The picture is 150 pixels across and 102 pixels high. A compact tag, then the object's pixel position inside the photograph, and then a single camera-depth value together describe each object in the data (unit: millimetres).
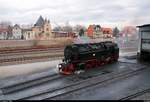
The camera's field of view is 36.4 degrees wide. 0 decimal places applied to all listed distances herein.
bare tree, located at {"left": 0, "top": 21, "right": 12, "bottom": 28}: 111675
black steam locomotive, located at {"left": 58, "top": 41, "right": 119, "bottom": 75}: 17078
